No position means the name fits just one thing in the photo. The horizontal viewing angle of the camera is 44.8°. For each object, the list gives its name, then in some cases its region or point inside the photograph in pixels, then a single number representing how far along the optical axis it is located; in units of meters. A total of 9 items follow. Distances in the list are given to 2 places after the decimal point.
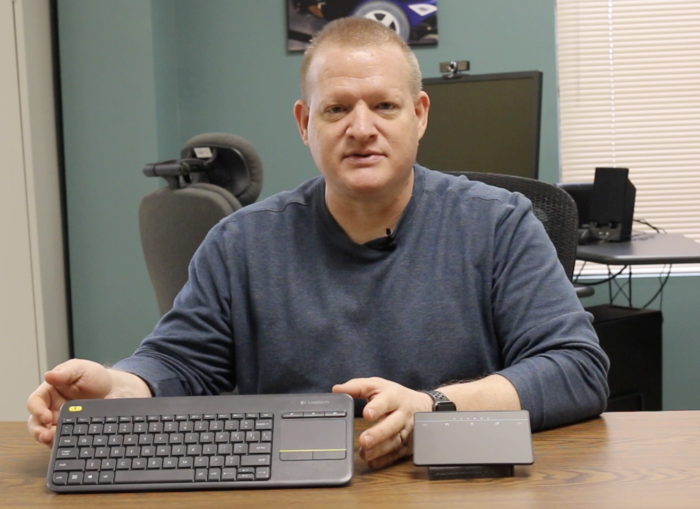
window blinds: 3.87
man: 1.47
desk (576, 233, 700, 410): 2.87
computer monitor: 2.71
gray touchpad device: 0.99
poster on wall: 3.79
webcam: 2.83
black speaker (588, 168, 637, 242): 3.11
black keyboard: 1.00
